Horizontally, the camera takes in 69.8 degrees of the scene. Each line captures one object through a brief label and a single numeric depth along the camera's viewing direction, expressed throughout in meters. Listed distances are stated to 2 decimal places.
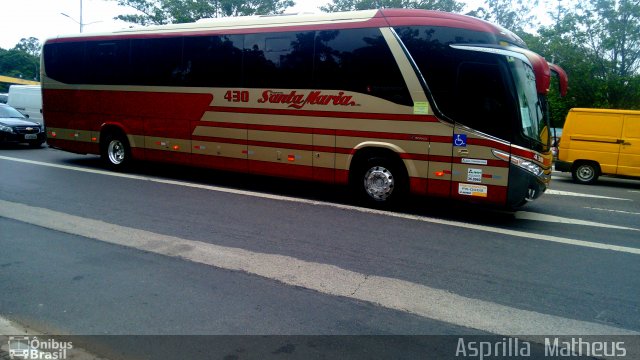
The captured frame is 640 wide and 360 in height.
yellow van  13.54
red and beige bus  7.66
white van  21.45
